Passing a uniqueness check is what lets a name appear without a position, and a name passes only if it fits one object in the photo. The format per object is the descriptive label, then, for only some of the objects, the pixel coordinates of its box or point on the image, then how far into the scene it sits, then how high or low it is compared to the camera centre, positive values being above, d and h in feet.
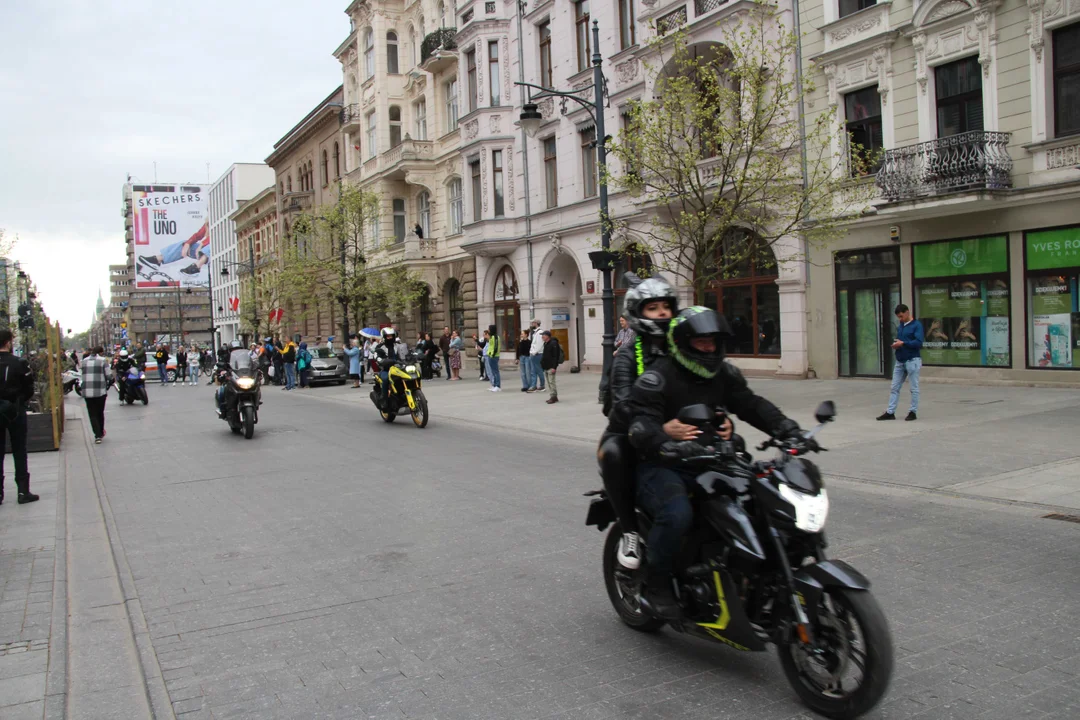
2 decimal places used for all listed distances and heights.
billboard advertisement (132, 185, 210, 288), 211.41 +24.36
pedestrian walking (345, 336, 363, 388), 92.27 -2.69
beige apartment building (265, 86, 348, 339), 158.51 +32.19
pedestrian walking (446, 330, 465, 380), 94.79 -2.88
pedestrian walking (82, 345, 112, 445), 47.50 -2.37
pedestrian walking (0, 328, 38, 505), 28.66 -1.90
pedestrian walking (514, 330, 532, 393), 73.82 -2.88
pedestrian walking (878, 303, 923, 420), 41.68 -2.19
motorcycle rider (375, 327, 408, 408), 53.26 -1.54
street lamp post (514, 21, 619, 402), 53.83 +6.49
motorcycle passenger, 13.29 -0.75
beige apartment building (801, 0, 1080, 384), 52.08 +7.53
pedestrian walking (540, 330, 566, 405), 62.80 -2.41
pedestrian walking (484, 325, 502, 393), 75.82 -2.61
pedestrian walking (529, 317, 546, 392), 69.21 -2.33
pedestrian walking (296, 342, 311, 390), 98.02 -3.23
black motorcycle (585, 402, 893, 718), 10.75 -3.45
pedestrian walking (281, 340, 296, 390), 97.40 -2.96
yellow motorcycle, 50.80 -3.81
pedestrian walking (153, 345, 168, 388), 122.31 -2.98
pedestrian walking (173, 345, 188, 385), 128.36 -3.67
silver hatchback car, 99.50 -4.06
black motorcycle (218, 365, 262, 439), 47.90 -3.41
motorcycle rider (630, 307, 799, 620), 12.41 -1.43
